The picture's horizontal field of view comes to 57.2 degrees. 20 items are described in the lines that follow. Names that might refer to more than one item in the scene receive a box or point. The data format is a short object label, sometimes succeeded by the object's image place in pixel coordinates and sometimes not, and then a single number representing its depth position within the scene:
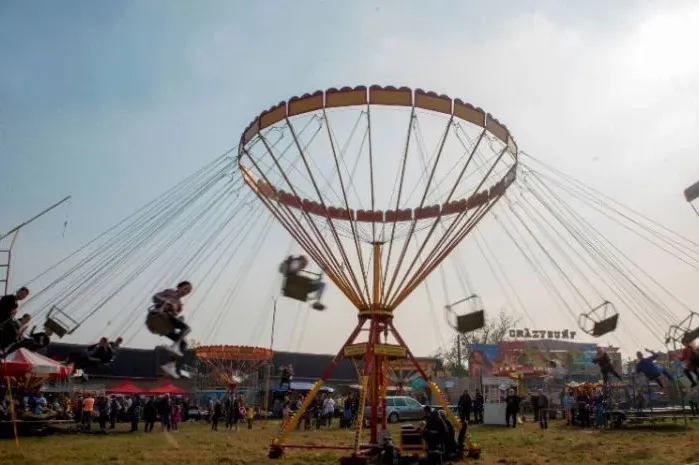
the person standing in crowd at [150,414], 30.75
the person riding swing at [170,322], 14.22
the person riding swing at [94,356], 15.49
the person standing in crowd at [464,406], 30.84
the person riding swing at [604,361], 24.98
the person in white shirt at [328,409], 36.06
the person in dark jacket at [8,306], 14.92
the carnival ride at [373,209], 17.58
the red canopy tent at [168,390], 53.11
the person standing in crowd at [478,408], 35.32
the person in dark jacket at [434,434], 15.91
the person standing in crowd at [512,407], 30.52
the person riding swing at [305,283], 16.25
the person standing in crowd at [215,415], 33.62
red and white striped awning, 23.58
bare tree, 86.70
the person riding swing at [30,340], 16.03
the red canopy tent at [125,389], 52.34
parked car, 37.56
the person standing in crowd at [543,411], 29.44
